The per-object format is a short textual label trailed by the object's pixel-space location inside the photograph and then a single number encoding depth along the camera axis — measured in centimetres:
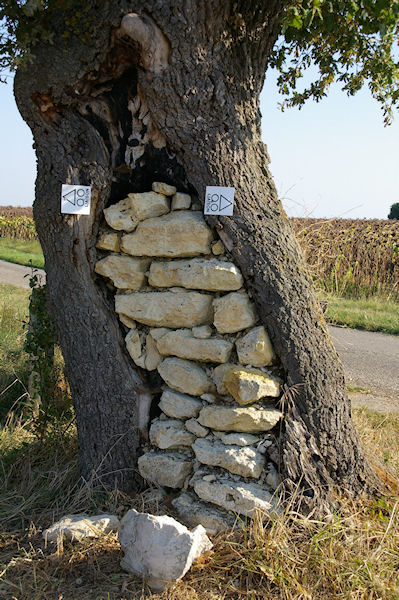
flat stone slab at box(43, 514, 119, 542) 276
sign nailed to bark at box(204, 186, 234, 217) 301
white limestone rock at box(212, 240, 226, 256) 310
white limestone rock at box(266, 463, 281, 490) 290
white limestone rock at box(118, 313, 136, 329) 336
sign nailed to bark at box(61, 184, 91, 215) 319
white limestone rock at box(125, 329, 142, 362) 333
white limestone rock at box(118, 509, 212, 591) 249
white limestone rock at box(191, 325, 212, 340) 311
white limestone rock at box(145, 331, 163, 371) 331
